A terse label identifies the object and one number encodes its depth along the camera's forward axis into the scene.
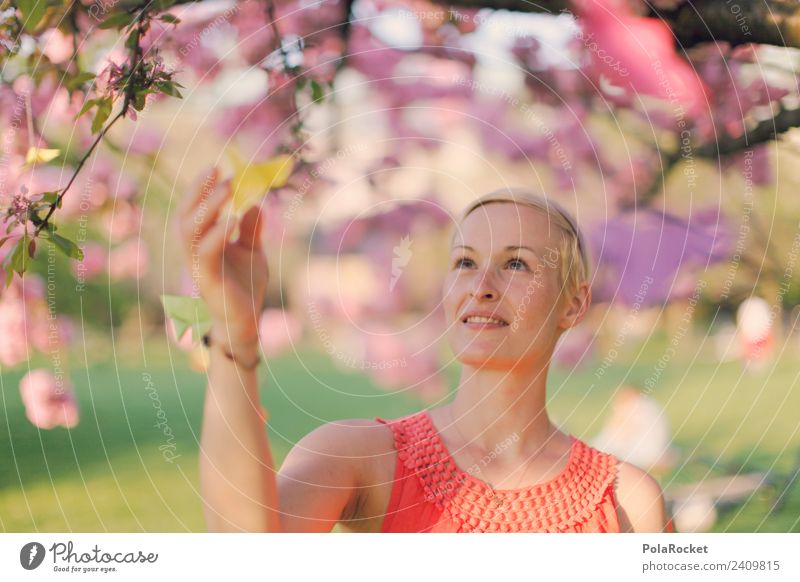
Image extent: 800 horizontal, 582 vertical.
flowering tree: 1.25
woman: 1.14
